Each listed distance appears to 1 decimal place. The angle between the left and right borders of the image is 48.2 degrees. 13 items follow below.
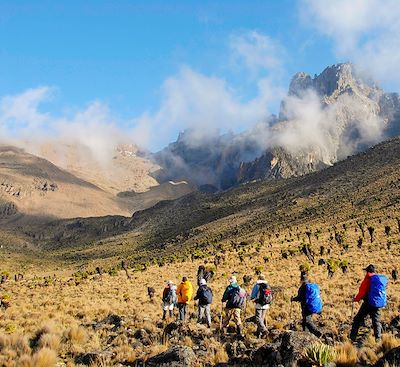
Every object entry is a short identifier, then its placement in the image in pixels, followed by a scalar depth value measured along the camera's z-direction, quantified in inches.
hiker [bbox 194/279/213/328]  689.6
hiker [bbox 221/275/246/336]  621.0
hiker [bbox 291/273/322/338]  525.3
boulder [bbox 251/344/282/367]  410.8
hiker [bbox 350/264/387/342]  488.1
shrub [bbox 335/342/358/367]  382.3
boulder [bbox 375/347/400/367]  345.7
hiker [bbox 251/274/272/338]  596.5
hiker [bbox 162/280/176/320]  816.9
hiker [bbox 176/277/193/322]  734.5
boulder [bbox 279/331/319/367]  387.9
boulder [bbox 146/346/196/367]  430.0
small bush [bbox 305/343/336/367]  371.9
